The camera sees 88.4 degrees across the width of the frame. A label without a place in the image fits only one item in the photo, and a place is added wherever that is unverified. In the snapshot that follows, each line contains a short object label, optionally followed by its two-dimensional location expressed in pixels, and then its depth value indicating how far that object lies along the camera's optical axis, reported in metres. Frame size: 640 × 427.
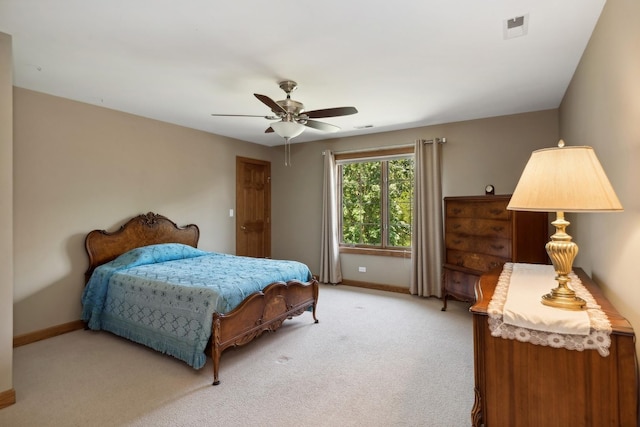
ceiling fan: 2.93
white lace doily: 1.20
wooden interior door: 5.61
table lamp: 1.29
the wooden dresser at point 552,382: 1.19
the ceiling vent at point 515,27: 2.11
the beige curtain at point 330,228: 5.43
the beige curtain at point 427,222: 4.61
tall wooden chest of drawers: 3.44
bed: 2.64
